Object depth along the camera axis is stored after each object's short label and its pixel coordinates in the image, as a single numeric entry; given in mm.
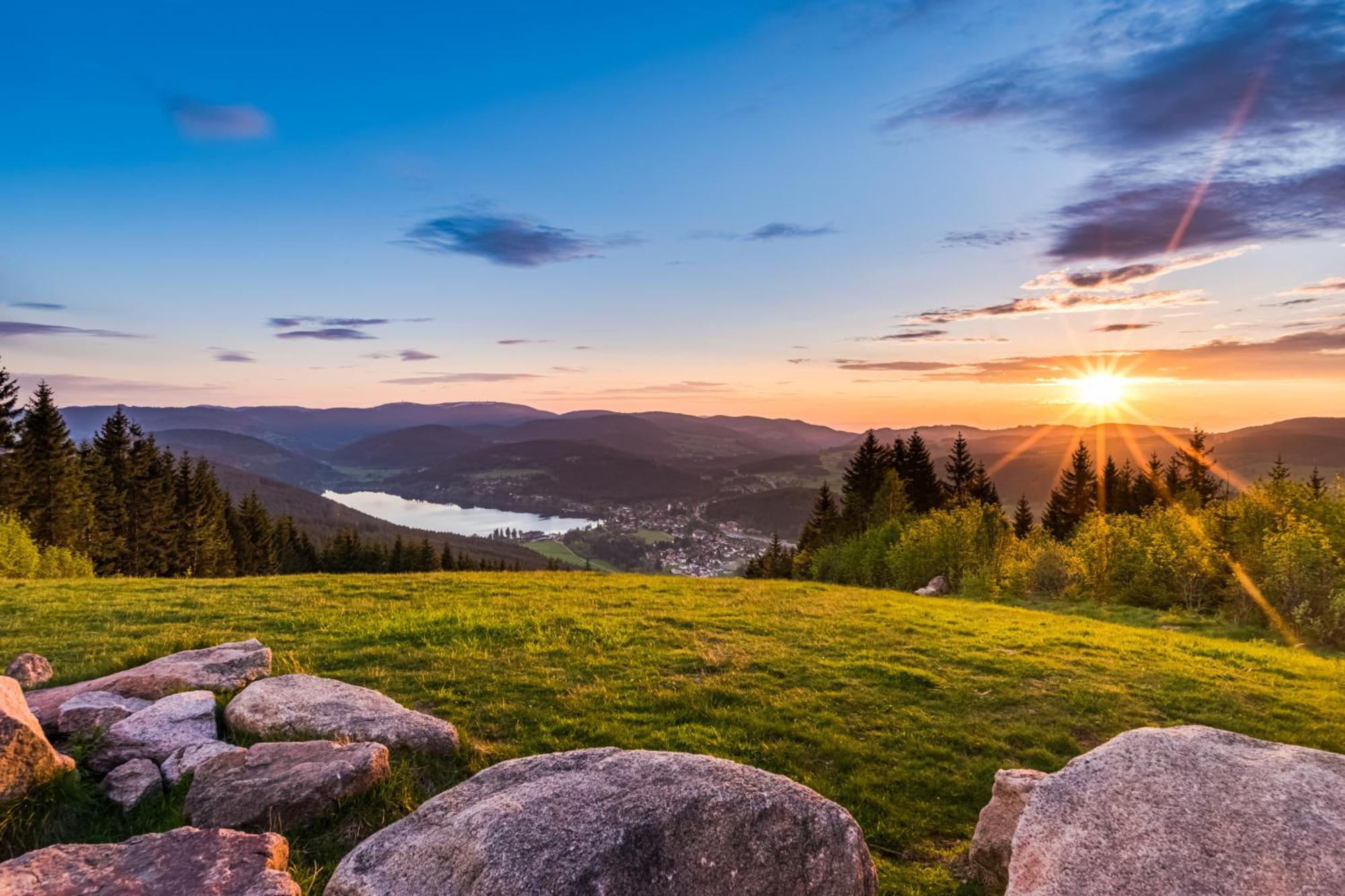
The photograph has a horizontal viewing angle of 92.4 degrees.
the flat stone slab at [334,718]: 8688
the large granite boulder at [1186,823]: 5219
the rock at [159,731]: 7957
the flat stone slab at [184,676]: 9625
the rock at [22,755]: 6629
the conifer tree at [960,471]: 75812
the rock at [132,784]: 7245
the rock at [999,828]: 7266
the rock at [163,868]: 5188
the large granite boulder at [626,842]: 5148
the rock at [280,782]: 6910
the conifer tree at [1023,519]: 83562
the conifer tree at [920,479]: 71625
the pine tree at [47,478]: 51938
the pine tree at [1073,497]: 83312
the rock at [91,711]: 8273
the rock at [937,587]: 38719
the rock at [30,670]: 10836
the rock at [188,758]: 7707
